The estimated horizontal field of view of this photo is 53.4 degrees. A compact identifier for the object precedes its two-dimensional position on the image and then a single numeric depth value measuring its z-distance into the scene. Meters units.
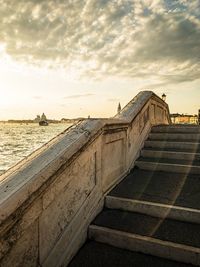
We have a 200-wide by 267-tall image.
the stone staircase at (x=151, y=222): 2.07
